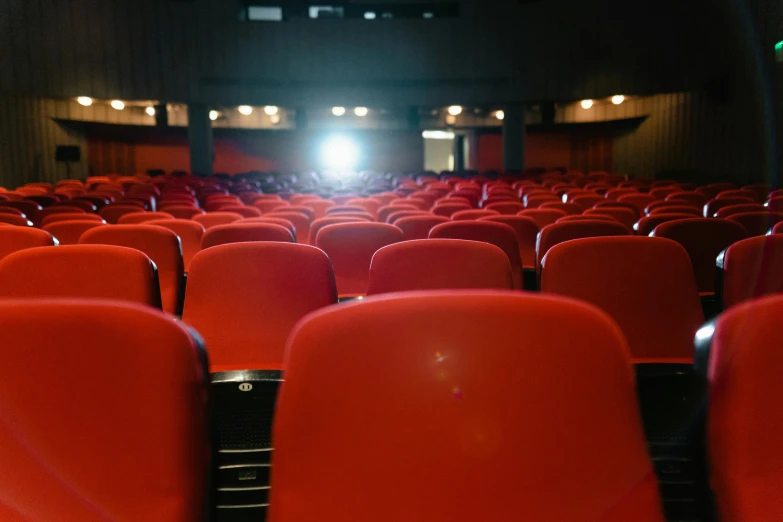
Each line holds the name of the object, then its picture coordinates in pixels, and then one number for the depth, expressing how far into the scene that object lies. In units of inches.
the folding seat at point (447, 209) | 251.8
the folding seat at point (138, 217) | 209.6
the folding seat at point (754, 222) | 171.3
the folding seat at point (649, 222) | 178.8
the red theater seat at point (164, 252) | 140.7
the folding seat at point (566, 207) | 259.8
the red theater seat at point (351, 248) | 155.6
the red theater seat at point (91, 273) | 94.0
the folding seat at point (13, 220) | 193.8
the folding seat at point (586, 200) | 305.7
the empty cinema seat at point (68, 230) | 186.2
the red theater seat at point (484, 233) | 150.0
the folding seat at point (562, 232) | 148.1
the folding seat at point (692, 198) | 300.0
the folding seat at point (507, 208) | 279.4
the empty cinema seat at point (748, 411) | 45.4
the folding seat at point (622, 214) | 227.9
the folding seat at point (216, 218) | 221.1
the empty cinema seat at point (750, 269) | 96.4
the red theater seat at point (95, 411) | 45.9
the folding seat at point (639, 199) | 307.0
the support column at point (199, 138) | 791.1
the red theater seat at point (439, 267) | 96.9
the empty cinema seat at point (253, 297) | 105.3
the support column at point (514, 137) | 808.3
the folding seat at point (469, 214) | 216.6
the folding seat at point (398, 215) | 217.2
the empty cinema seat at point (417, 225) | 185.0
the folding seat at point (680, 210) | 216.7
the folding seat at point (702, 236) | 147.4
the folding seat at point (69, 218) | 206.7
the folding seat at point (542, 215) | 236.1
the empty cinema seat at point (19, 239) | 137.2
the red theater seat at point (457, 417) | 41.9
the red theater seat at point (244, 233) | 157.2
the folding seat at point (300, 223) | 241.0
